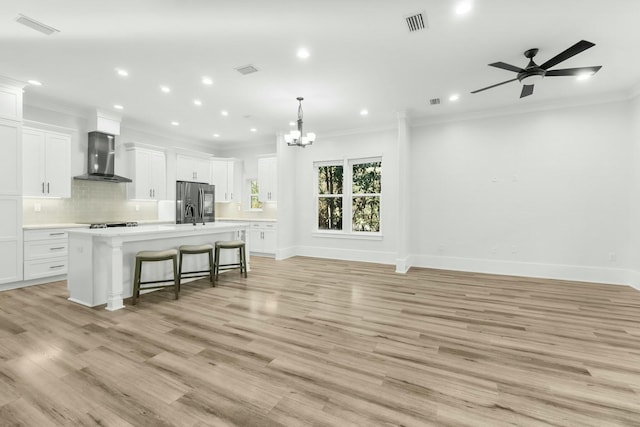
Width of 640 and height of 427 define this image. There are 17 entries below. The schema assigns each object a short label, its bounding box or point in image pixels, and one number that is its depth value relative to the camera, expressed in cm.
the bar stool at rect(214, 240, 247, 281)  487
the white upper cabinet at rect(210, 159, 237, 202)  817
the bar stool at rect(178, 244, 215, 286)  425
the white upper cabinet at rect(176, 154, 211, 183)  730
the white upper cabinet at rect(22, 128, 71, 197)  474
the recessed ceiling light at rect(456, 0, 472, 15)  262
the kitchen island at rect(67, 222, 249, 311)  346
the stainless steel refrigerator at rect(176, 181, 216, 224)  703
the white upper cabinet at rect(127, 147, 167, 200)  636
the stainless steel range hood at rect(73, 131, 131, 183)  562
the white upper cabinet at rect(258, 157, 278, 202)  748
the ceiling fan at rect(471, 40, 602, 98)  306
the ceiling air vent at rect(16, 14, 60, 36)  288
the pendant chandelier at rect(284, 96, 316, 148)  484
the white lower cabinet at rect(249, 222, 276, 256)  719
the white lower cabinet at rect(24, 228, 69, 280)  452
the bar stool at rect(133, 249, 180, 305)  368
